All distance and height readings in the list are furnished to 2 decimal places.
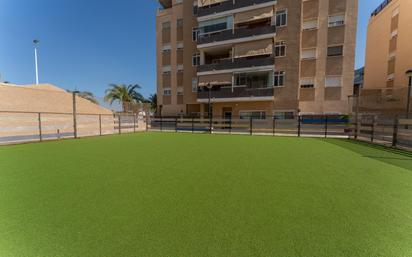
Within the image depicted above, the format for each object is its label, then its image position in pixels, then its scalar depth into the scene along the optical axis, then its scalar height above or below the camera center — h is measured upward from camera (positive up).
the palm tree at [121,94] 30.39 +3.32
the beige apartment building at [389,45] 19.88 +8.32
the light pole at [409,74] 10.16 +2.25
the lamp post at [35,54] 29.23 +9.19
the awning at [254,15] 19.64 +10.44
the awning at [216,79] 21.24 +4.00
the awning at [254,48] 19.77 +7.01
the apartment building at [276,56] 19.02 +6.14
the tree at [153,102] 34.31 +2.22
